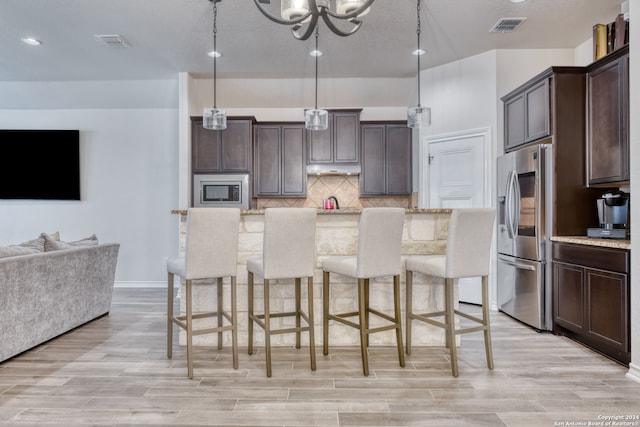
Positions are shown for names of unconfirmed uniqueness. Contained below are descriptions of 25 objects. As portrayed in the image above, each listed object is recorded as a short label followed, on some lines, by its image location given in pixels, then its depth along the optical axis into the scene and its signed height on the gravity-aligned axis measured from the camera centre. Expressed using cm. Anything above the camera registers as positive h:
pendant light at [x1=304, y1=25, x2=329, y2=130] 315 +76
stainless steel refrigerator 333 -21
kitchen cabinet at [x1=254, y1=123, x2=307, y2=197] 542 +71
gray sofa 268 -65
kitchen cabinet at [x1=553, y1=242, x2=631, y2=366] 256 -64
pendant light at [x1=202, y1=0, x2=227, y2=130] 325 +79
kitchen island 298 -56
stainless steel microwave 506 +27
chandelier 222 +118
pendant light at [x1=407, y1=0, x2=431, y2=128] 315 +77
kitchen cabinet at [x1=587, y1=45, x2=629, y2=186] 282 +70
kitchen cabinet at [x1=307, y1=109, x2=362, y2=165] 546 +93
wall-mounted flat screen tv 549 +69
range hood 543 +58
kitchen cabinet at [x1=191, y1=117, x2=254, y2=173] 512 +86
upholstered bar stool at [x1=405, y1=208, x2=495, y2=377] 245 -33
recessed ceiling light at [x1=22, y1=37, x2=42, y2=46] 383 +172
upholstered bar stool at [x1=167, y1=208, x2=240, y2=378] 242 -26
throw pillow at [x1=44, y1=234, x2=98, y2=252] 329 -28
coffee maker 286 -3
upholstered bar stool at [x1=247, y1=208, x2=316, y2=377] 245 -25
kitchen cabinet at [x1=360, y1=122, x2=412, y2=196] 548 +75
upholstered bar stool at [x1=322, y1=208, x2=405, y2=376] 246 -32
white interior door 434 +43
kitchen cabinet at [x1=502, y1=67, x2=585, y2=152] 329 +96
